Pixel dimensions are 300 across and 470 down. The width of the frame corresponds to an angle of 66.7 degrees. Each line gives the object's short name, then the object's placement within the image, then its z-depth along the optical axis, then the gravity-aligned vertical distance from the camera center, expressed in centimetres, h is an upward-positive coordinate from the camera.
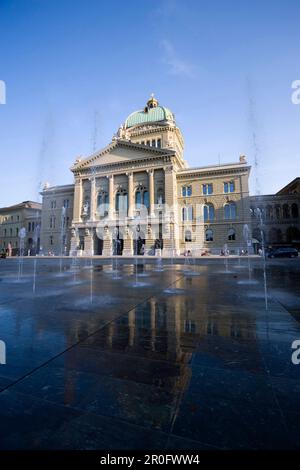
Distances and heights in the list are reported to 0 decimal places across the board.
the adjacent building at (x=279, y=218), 4503 +720
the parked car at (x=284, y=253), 3056 +9
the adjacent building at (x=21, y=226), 5772 +808
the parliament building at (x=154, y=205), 3762 +880
